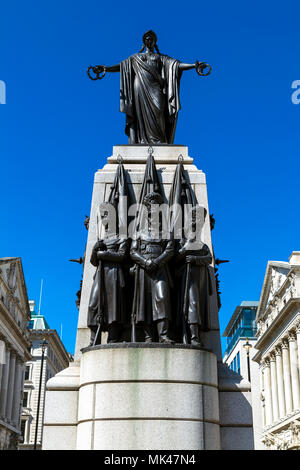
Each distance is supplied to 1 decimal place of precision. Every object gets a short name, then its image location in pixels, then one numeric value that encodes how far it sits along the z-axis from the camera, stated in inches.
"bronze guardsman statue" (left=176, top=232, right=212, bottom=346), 381.7
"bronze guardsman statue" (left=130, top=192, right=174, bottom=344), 379.1
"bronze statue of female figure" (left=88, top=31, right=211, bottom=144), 522.0
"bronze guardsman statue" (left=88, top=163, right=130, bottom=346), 387.2
